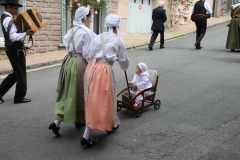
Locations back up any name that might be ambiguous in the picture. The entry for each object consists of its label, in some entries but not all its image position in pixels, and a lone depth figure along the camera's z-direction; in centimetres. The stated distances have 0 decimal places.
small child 588
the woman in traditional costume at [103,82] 439
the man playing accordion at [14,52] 620
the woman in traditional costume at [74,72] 470
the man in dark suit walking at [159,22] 1333
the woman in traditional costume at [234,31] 1238
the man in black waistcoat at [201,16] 1280
